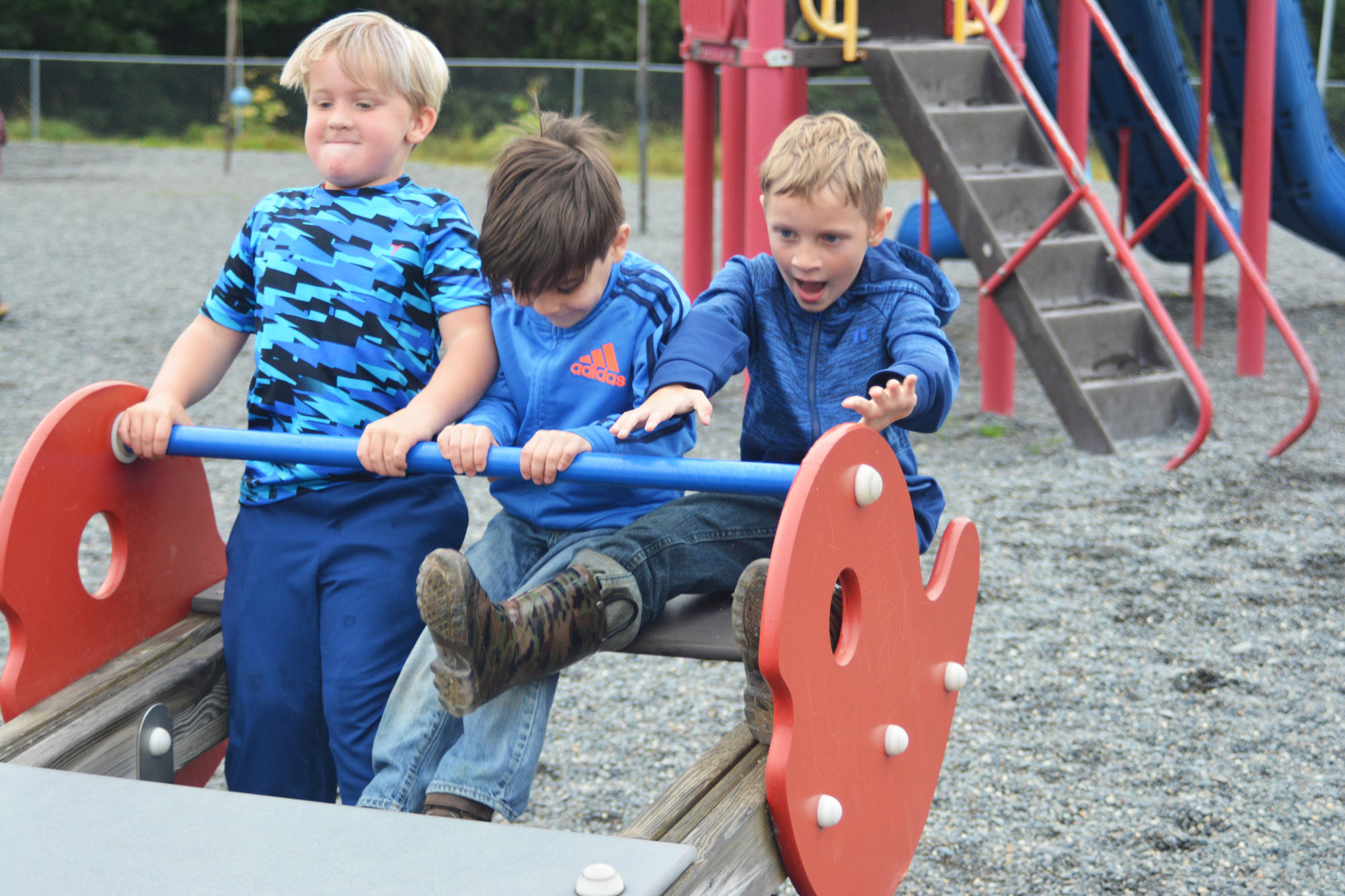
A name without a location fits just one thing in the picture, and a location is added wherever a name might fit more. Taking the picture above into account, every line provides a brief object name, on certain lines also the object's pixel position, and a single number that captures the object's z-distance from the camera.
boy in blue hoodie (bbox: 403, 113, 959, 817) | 3.46
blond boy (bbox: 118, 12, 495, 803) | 4.00
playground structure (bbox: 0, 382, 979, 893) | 3.04
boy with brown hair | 3.53
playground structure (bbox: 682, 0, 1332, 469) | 10.09
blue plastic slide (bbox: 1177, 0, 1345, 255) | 13.45
